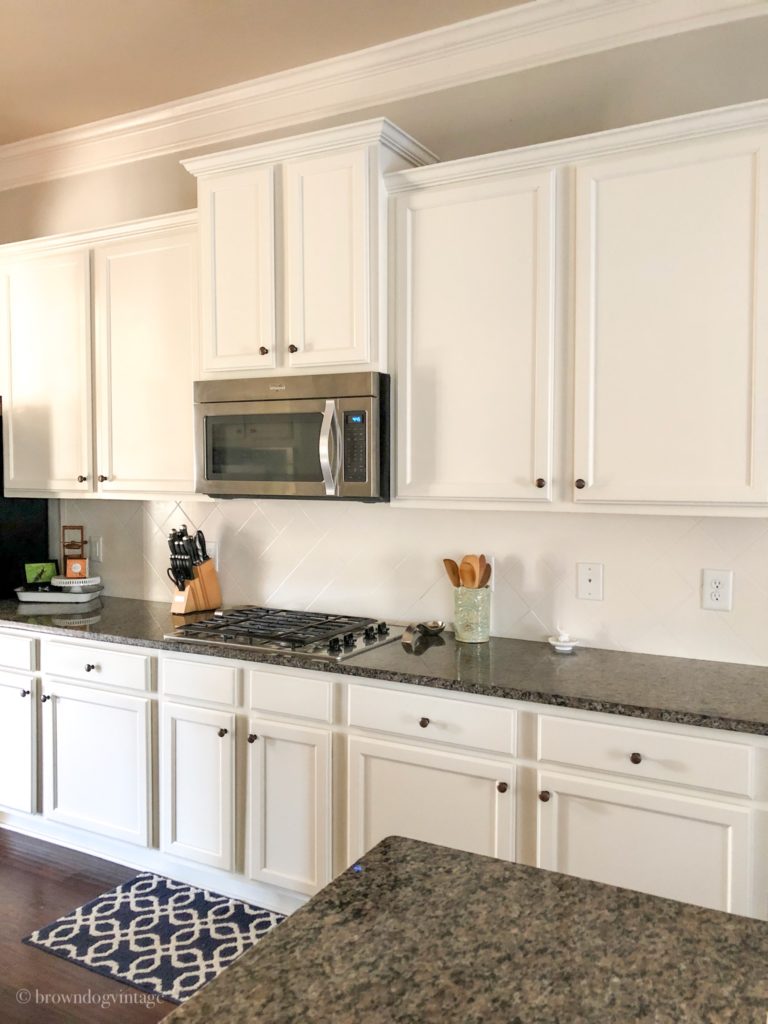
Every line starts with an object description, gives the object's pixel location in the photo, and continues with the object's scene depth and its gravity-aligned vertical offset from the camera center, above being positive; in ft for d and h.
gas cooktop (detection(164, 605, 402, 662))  8.44 -1.71
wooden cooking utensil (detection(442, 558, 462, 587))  9.09 -1.01
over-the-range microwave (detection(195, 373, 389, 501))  8.54 +0.49
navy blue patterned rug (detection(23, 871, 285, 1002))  7.74 -4.68
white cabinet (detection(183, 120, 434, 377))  8.49 +2.53
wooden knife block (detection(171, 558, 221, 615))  10.78 -1.52
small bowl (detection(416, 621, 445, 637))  9.25 -1.69
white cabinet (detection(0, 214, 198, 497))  10.24 +1.62
